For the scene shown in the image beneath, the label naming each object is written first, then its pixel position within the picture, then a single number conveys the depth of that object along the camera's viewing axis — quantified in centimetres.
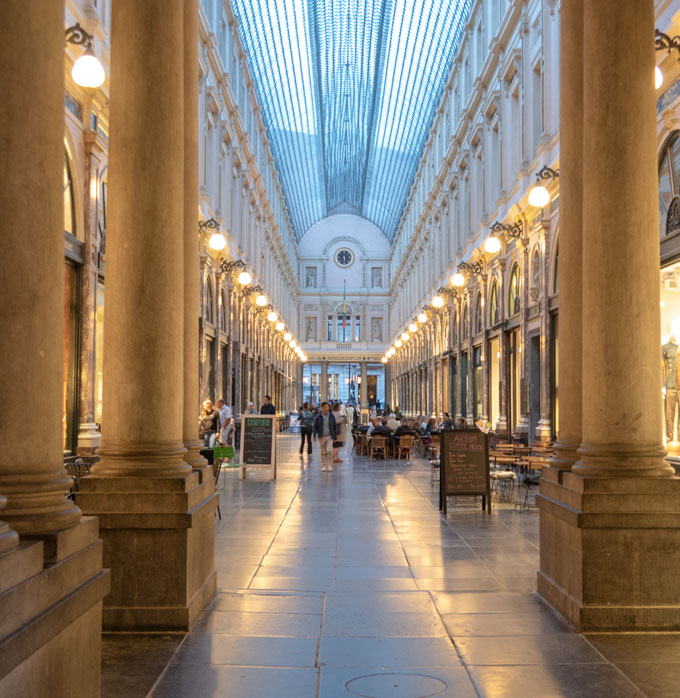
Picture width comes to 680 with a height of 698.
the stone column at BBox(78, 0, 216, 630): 586
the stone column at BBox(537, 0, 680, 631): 580
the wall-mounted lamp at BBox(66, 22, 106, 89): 883
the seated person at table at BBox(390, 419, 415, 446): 2488
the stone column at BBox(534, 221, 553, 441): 1816
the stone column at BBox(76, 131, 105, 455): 1316
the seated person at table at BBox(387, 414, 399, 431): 2606
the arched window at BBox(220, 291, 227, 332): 2735
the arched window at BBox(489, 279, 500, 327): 2431
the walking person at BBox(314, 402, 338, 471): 2005
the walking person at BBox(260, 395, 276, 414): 2225
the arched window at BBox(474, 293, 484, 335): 2694
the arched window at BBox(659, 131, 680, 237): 1112
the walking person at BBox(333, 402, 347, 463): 2088
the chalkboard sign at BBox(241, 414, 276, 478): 1667
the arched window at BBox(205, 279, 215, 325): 2480
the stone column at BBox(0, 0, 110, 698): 366
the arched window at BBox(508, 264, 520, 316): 2174
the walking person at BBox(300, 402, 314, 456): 2580
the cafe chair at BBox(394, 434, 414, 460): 2442
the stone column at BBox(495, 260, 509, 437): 2241
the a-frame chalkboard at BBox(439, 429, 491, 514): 1215
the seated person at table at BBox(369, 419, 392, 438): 2469
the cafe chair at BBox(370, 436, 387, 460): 2439
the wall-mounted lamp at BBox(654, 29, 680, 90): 885
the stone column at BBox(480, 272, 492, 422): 2503
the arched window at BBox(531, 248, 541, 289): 1918
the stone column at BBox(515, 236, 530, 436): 1995
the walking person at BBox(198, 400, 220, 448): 1750
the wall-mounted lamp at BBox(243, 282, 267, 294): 2937
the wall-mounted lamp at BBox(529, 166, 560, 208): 1386
